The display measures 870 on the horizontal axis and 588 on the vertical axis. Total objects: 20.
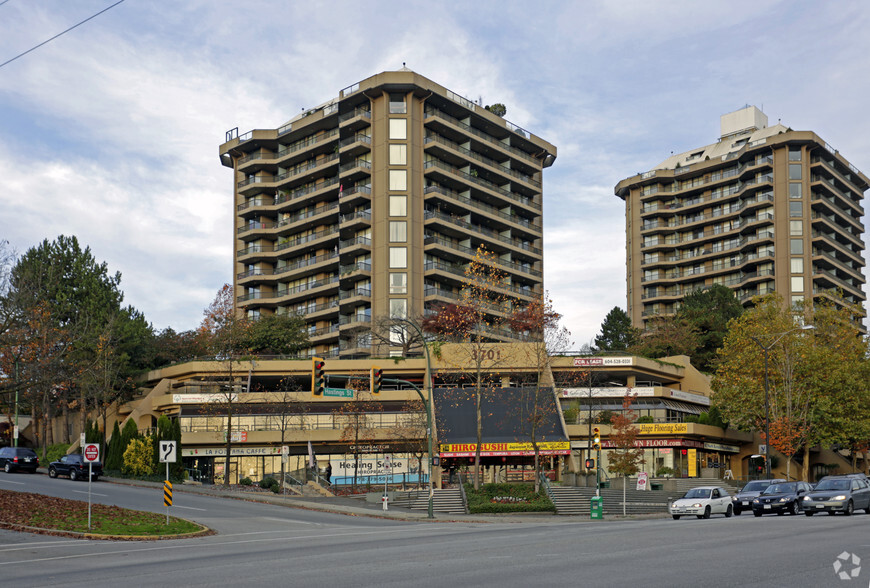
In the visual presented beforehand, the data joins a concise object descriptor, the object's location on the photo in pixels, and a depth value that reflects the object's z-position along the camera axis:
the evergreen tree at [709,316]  91.88
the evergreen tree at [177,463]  59.12
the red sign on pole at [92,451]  31.22
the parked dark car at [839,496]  32.28
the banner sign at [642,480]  43.30
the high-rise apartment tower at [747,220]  107.56
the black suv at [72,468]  53.78
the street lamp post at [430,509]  40.39
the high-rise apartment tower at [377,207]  86.19
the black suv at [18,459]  56.69
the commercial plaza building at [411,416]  63.22
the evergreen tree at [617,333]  102.00
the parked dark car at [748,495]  38.34
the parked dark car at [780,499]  35.00
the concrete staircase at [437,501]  45.62
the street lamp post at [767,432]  49.75
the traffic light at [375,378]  36.43
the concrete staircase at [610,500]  46.97
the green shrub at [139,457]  59.44
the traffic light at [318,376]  34.47
